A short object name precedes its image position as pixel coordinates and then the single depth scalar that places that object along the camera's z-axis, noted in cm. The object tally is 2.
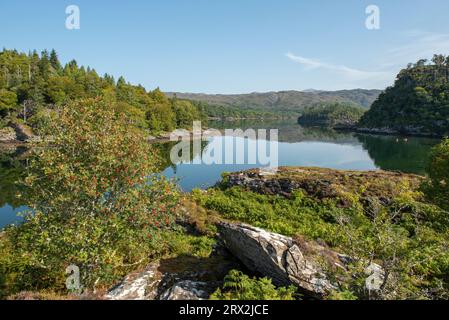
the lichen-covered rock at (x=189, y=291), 1118
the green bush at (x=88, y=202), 1160
